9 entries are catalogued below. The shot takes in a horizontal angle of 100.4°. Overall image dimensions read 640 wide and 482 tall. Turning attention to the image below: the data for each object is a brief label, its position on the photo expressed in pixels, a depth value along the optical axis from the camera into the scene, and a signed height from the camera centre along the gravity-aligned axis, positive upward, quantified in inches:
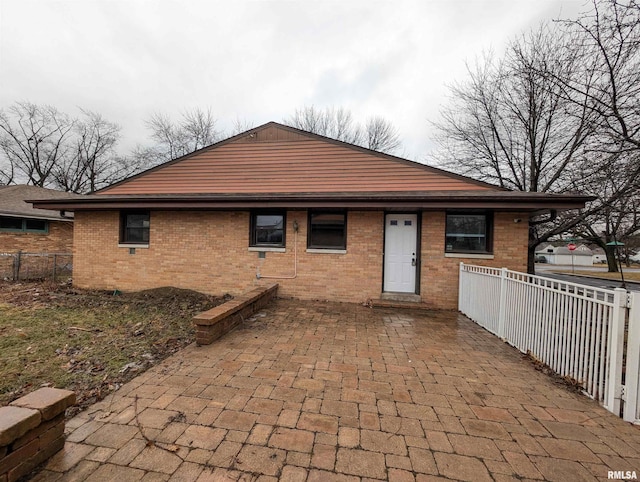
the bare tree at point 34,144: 939.1 +308.3
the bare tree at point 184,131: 943.0 +370.0
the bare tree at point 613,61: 211.9 +169.1
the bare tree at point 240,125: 943.0 +395.0
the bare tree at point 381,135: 925.2 +369.9
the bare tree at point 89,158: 1040.2 +292.8
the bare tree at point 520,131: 359.3 +191.4
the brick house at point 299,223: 269.3 +16.5
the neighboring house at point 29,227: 448.5 +3.4
